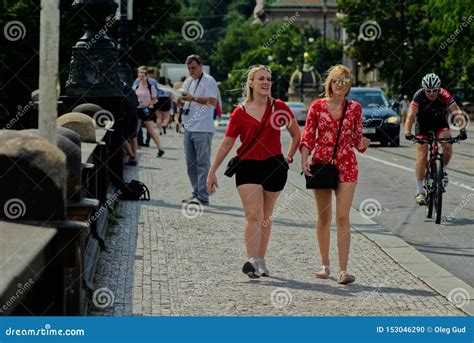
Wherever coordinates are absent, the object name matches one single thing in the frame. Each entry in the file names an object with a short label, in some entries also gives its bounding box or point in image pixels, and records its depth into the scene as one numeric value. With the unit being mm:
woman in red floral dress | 9680
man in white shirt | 15633
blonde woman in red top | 9844
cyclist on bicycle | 14516
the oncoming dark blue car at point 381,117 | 34906
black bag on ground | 16078
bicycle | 14344
